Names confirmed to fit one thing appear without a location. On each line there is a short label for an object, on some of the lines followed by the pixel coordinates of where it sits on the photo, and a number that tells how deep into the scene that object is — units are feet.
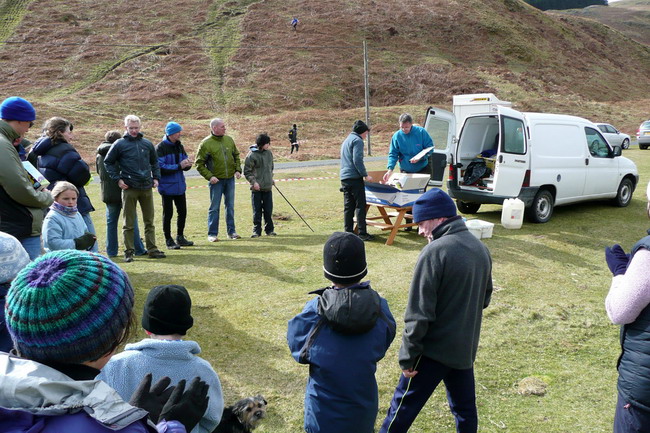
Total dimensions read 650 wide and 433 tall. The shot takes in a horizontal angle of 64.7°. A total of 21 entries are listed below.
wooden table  27.12
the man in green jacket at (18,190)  13.84
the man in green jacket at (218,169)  28.14
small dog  7.86
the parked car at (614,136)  81.35
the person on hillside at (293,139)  89.45
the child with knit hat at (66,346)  3.80
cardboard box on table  26.68
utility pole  90.88
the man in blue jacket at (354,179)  25.82
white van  30.09
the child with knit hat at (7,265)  8.07
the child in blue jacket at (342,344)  8.61
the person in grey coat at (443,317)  9.59
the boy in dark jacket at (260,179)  29.27
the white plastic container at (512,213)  29.32
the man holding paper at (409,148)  28.68
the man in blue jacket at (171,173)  26.37
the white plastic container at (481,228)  26.96
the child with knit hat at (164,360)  6.93
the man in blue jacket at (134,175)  23.49
